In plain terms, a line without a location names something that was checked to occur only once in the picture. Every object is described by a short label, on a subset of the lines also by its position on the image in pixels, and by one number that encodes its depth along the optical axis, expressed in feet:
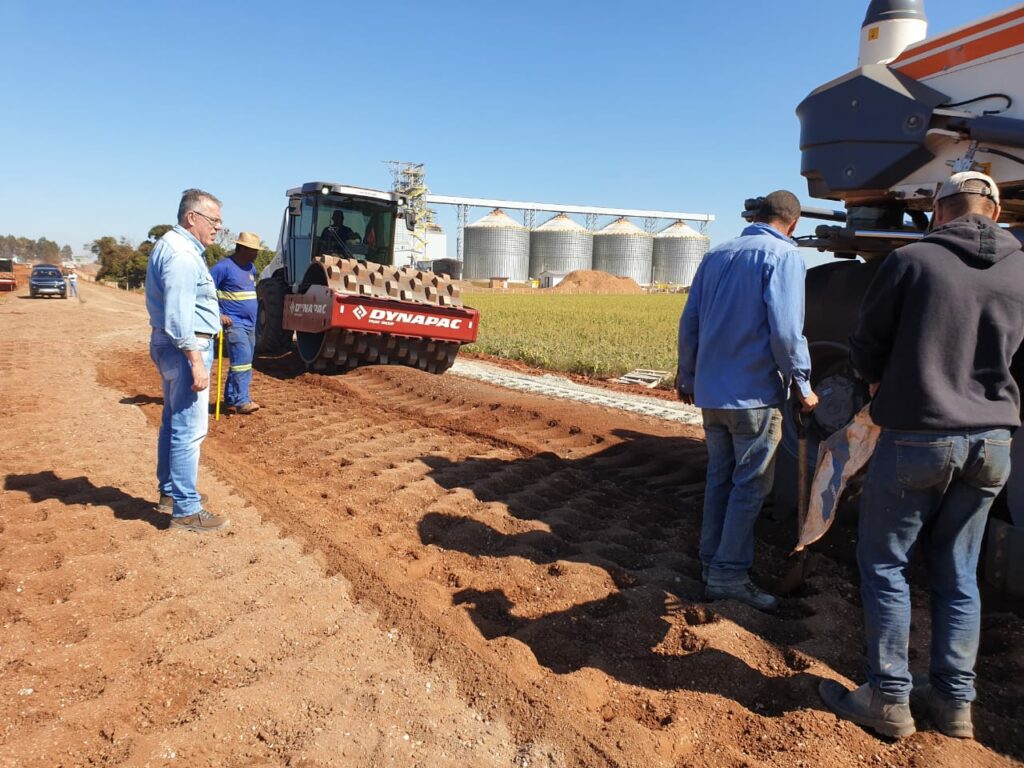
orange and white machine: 11.18
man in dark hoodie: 7.39
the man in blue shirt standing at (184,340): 12.34
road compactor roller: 28.30
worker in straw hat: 23.08
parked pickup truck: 97.66
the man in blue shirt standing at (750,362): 10.29
